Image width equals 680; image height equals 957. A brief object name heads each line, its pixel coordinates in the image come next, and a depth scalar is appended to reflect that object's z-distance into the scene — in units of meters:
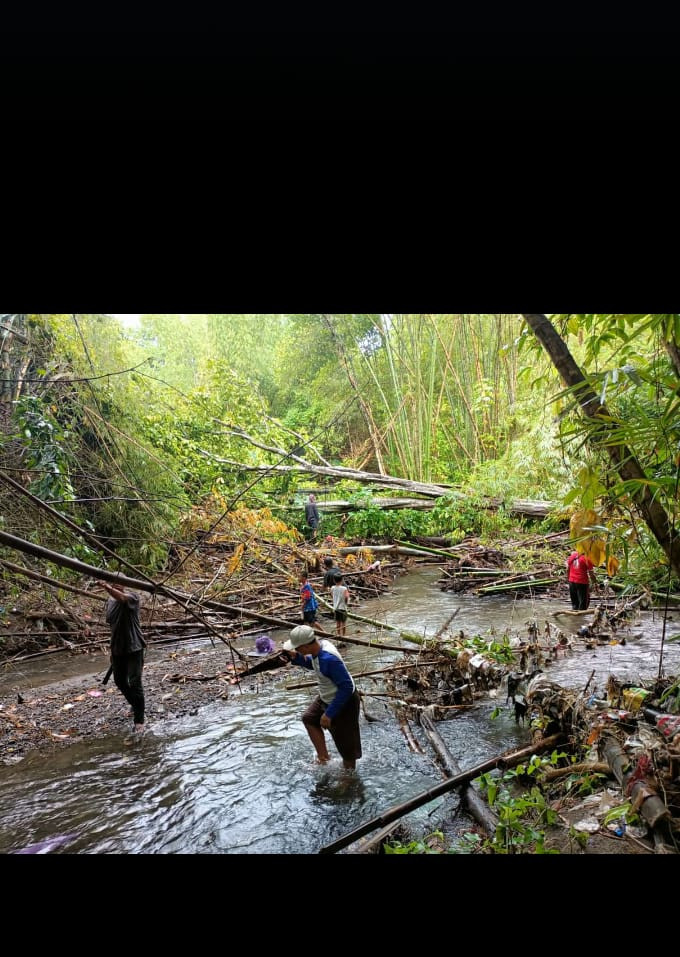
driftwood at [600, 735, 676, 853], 2.21
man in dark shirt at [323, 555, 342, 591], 6.40
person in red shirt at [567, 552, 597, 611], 6.54
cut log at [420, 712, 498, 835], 2.67
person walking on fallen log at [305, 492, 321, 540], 10.88
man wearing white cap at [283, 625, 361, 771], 3.37
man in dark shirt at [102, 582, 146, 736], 4.27
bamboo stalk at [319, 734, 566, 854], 2.43
